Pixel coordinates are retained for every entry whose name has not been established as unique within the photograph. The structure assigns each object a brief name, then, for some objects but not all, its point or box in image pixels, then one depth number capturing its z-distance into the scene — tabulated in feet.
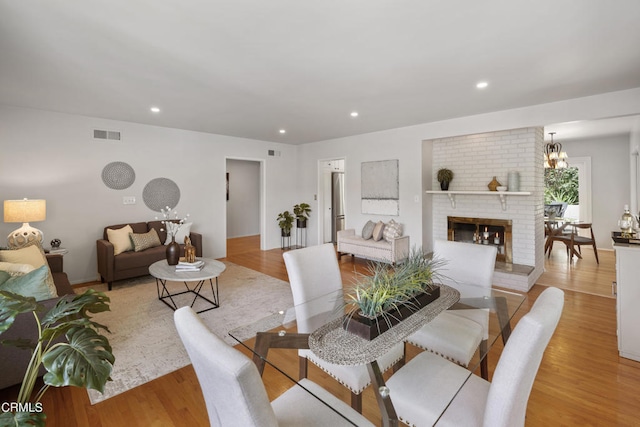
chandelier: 18.56
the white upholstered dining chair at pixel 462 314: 5.71
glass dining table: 4.23
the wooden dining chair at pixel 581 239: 17.25
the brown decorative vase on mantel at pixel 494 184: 14.97
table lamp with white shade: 11.59
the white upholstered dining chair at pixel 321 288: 4.80
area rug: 7.54
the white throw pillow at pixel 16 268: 7.14
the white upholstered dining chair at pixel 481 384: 3.24
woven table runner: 4.24
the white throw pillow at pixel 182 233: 16.17
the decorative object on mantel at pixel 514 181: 14.38
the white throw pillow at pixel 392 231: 16.91
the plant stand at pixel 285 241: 23.39
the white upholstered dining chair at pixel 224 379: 2.43
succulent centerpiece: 4.67
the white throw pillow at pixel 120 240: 14.06
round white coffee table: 10.42
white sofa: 16.25
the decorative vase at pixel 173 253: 11.62
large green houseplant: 3.40
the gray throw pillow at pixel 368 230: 18.12
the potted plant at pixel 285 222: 22.53
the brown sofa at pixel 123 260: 13.37
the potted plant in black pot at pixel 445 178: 16.61
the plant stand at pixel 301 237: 23.95
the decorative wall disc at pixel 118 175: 15.42
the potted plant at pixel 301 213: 22.95
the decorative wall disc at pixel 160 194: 16.75
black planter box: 4.55
